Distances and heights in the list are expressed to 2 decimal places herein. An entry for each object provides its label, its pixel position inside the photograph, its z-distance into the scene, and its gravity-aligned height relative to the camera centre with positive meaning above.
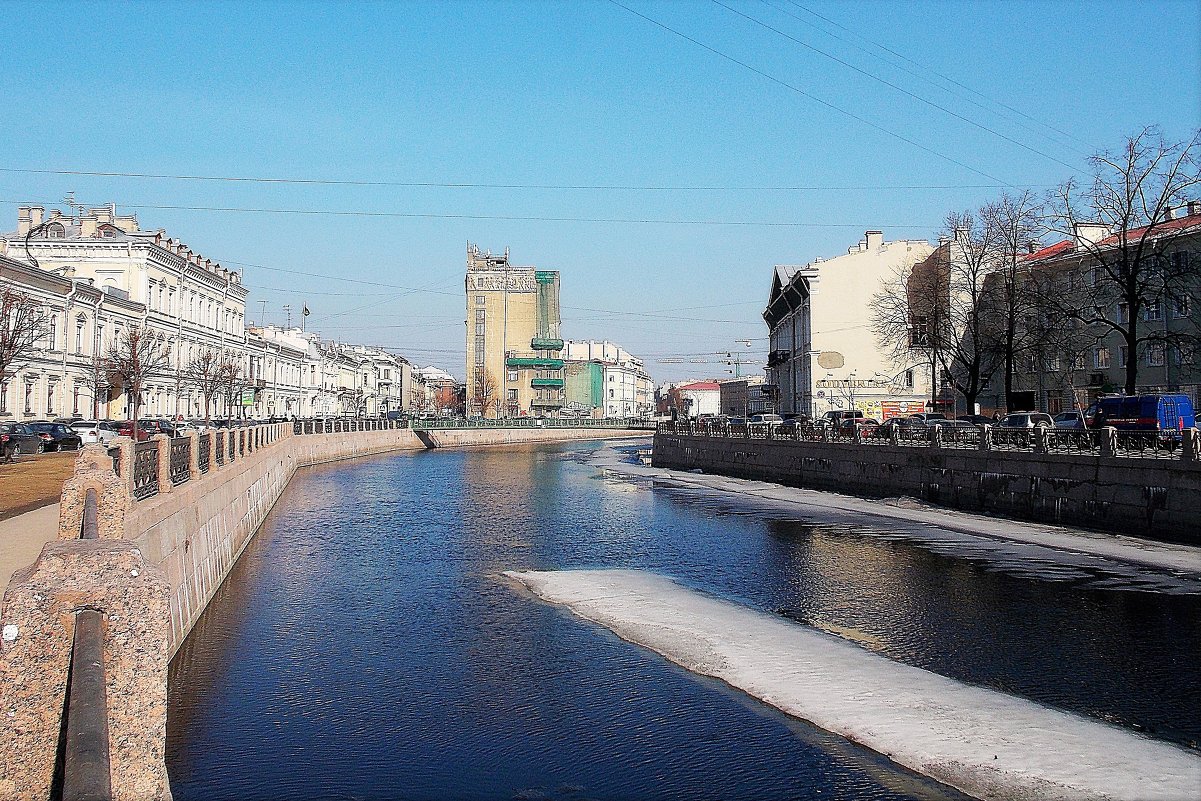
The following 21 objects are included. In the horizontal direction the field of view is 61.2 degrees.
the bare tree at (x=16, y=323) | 34.50 +3.70
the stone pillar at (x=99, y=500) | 10.53 -0.88
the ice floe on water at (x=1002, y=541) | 21.06 -3.40
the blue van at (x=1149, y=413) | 33.38 -0.07
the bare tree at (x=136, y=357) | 51.00 +3.56
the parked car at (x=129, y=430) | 46.83 -0.58
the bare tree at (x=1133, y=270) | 37.66 +5.98
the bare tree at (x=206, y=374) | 71.56 +3.11
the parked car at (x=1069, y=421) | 38.90 -0.39
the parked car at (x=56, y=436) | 43.78 -0.79
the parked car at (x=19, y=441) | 38.01 -0.89
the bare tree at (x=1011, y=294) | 46.69 +5.68
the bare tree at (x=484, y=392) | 143.38 +3.37
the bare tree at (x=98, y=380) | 57.03 +2.19
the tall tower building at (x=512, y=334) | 150.75 +12.17
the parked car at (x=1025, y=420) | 38.08 -0.32
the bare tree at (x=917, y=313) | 53.19 +5.74
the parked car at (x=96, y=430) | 44.35 -0.55
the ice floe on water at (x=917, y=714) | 9.55 -3.46
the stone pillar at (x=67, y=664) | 4.99 -1.23
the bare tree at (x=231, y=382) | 75.25 +2.74
